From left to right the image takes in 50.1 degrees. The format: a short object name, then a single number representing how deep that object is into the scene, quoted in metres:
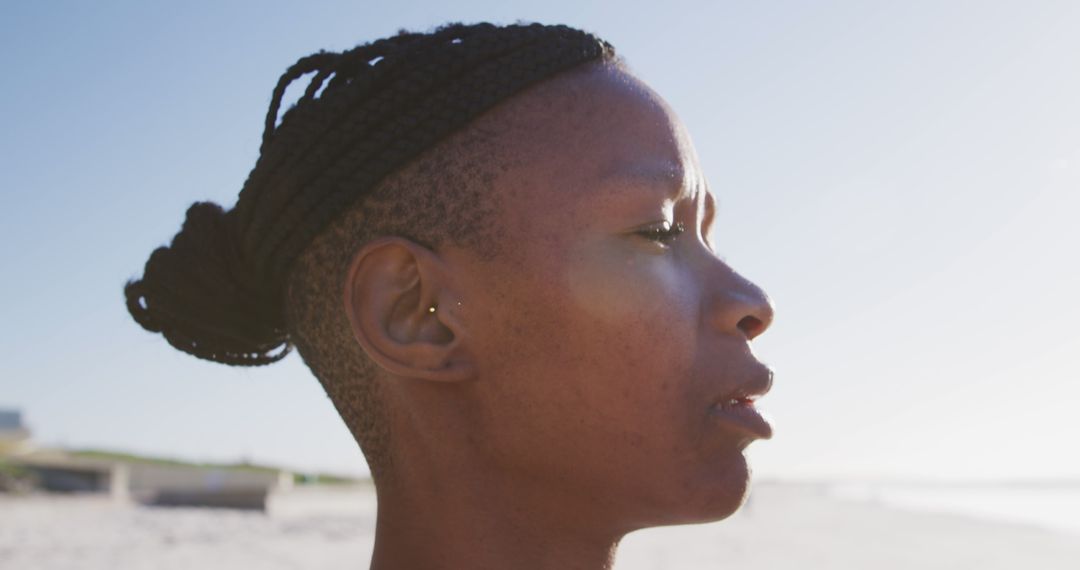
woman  0.42
